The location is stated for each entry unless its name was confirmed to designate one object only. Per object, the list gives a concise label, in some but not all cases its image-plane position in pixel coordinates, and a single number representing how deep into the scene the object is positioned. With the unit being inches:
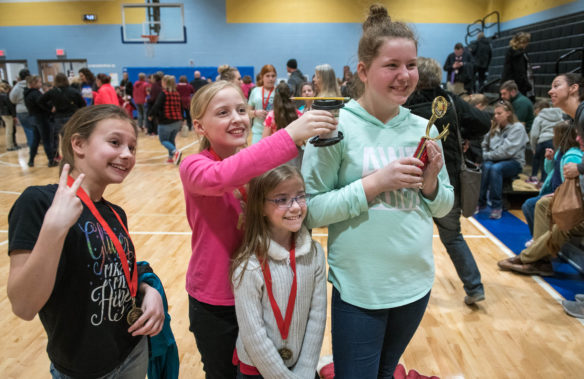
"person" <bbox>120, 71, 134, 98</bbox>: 562.9
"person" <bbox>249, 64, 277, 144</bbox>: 223.9
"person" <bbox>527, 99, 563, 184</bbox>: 247.6
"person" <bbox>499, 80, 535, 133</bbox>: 273.4
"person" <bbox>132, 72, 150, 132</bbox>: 530.6
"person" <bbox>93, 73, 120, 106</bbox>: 310.3
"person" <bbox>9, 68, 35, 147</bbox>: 350.6
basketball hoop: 595.5
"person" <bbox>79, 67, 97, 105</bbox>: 347.3
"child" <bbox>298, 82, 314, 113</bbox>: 208.8
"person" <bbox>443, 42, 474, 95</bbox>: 461.4
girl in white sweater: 58.0
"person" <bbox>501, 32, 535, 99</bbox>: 323.9
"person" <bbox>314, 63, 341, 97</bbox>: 173.3
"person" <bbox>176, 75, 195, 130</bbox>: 478.3
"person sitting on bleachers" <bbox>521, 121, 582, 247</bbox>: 142.0
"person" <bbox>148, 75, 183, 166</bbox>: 315.3
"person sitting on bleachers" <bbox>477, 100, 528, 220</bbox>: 220.7
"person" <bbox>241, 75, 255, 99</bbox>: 426.9
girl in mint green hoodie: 54.6
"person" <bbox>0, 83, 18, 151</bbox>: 402.0
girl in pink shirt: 57.9
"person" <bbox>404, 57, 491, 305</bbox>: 108.7
